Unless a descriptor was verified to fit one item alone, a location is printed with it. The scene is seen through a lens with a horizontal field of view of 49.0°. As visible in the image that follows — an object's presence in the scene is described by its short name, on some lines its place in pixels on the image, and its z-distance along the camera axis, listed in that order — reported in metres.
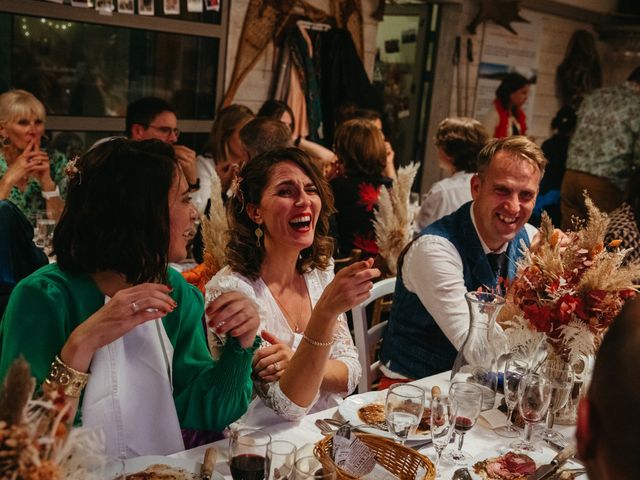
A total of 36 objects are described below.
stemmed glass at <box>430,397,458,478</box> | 1.71
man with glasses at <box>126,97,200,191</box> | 4.59
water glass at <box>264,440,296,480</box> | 1.43
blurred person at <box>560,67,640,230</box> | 6.14
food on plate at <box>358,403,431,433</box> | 1.94
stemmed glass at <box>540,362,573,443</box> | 1.90
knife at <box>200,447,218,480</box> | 1.55
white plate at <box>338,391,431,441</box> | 1.88
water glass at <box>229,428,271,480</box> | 1.47
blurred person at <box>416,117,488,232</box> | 4.48
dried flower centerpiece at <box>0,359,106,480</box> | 0.96
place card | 2.05
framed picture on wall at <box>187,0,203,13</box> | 5.32
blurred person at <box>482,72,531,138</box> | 6.96
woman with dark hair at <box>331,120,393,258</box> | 4.47
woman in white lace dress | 2.38
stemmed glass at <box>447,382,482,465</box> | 1.74
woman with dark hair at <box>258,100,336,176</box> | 5.23
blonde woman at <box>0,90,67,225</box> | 4.08
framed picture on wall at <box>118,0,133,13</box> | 4.96
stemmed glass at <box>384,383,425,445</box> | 1.73
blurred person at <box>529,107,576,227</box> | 7.24
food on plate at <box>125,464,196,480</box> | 1.50
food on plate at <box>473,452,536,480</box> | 1.73
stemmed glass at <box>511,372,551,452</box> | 1.84
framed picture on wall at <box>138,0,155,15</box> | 5.08
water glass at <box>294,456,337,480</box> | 1.33
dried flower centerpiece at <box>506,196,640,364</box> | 2.03
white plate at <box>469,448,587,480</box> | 1.79
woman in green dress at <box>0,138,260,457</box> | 1.78
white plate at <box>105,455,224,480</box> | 1.58
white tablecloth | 1.75
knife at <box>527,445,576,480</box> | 1.71
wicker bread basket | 1.58
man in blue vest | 2.68
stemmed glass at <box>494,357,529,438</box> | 1.98
